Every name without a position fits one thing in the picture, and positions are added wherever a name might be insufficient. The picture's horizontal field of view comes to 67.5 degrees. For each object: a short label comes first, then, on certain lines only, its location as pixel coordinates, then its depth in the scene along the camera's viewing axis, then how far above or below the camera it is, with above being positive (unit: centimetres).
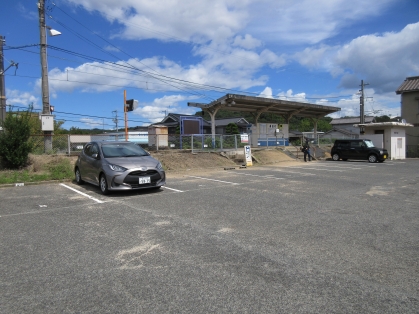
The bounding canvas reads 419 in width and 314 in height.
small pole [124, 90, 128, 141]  1688 +185
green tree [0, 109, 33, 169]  1200 +42
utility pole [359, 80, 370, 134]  3742 +516
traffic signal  1656 +239
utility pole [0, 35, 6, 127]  1783 +360
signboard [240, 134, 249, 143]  2150 +61
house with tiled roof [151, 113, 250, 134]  4412 +362
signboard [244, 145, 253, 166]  1884 -50
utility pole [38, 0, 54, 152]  1487 +368
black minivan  2209 -48
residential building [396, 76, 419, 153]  3241 +381
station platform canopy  2183 +331
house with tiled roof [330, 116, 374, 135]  6233 +478
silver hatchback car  859 -52
